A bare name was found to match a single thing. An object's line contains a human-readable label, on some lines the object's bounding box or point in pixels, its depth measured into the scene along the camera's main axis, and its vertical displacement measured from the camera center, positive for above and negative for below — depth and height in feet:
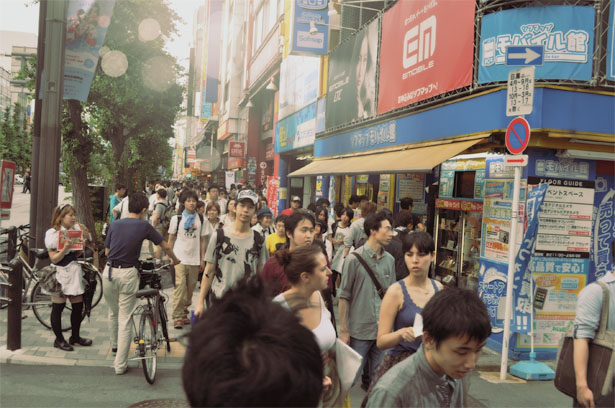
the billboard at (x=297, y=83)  66.74 +14.84
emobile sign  29.37 +9.29
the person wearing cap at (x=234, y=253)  19.53 -2.29
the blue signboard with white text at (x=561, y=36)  25.14 +7.86
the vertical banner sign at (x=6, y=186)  24.39 -0.38
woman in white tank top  10.11 -2.00
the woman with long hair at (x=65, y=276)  22.54 -3.94
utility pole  26.13 +2.99
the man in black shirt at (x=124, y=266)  20.26 -3.11
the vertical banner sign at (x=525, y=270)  22.75 -2.78
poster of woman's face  45.19 +10.73
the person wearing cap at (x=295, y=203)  40.85 -0.76
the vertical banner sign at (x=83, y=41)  26.71 +7.08
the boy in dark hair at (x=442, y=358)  6.67 -1.98
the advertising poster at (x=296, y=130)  65.72 +8.48
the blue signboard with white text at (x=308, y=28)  57.82 +17.71
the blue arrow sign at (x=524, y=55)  23.21 +6.38
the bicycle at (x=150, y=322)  19.20 -5.23
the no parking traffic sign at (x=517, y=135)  21.91 +2.83
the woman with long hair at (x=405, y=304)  11.83 -2.33
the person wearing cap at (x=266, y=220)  27.10 -1.46
